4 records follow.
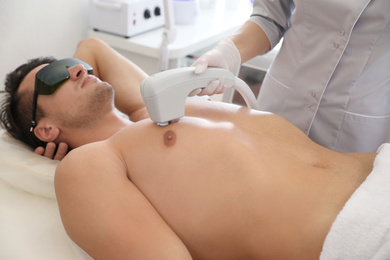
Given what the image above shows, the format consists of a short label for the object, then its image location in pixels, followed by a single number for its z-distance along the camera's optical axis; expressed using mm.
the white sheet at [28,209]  1117
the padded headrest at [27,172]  1281
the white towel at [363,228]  826
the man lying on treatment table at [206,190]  966
